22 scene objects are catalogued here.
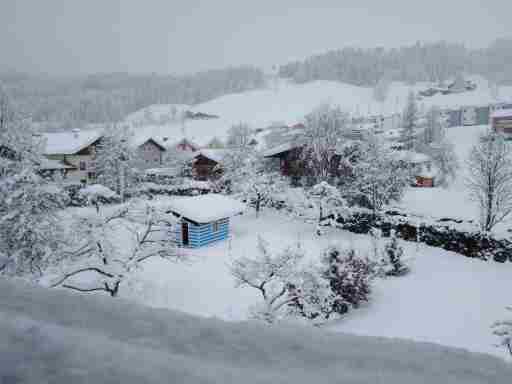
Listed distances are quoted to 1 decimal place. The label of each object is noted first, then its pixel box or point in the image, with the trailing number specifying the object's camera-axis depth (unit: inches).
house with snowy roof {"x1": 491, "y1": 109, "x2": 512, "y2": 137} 2427.4
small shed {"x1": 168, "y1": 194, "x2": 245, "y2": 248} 809.5
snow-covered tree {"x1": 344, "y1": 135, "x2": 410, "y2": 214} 882.1
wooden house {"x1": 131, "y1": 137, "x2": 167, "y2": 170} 1971.5
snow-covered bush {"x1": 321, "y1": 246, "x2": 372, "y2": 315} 475.5
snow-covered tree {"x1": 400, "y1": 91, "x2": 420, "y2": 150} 2137.1
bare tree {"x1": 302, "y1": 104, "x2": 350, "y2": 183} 1071.6
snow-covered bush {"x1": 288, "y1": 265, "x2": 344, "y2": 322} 420.6
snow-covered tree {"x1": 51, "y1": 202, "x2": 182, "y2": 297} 456.4
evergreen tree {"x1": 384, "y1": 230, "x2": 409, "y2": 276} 609.9
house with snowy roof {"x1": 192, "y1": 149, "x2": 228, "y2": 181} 1806.6
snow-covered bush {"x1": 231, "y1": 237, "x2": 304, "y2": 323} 418.0
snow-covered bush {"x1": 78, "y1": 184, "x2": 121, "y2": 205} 1227.8
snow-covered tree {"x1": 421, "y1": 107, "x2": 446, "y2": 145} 2128.4
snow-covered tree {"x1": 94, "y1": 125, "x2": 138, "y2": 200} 1462.8
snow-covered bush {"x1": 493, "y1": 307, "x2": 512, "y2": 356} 292.8
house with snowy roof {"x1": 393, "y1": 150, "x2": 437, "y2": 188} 1720.0
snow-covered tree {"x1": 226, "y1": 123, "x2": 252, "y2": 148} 2124.8
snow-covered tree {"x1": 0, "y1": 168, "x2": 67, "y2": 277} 493.0
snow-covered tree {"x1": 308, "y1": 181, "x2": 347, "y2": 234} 890.1
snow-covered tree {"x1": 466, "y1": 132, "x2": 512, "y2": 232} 717.3
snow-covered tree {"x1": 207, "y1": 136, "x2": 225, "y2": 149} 2823.8
